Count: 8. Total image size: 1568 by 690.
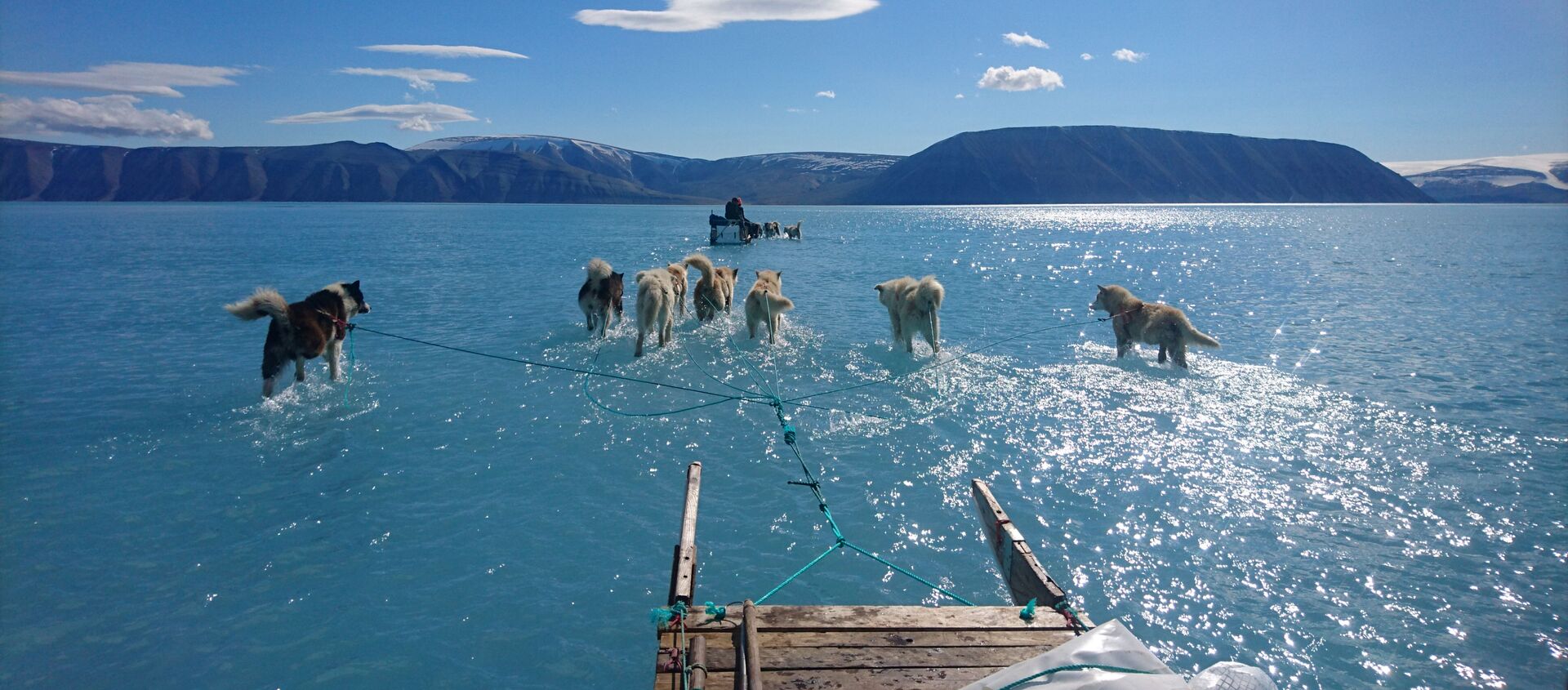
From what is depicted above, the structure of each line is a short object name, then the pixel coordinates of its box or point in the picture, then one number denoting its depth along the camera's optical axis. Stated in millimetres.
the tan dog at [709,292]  16922
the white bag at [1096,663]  3326
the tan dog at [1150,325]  13180
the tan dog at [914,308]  13508
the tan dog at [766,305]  15094
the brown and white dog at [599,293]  15492
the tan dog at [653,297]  13977
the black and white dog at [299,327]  10562
